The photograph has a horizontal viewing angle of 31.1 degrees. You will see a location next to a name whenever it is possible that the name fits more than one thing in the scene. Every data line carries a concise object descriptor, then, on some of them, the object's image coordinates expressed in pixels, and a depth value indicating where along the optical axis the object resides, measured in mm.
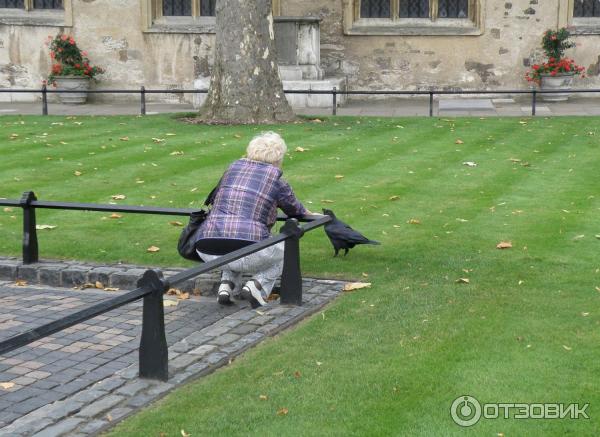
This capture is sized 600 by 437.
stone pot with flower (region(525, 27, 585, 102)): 24312
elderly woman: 8203
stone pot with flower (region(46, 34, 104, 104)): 25359
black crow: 9055
